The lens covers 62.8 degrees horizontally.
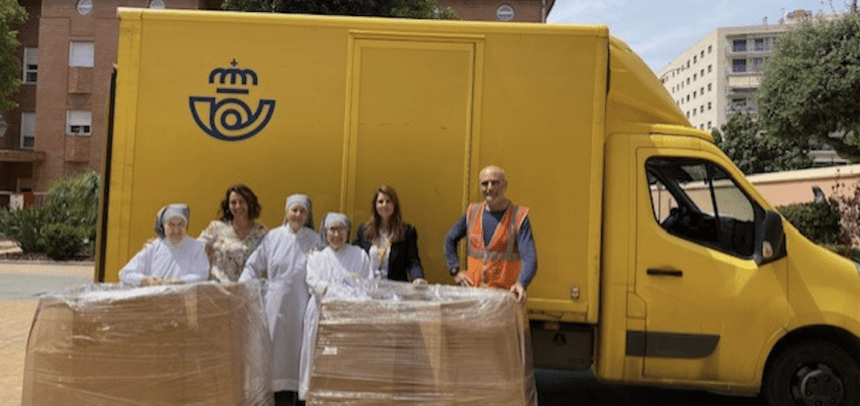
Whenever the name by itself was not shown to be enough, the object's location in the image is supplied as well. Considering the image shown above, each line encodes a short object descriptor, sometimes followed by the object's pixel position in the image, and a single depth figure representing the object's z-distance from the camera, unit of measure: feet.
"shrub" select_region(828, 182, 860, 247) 66.74
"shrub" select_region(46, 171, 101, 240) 59.72
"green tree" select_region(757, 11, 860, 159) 73.26
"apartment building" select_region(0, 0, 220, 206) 107.24
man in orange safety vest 14.84
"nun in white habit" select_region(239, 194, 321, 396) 15.52
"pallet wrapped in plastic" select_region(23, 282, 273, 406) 11.25
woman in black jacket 15.33
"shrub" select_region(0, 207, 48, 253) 59.00
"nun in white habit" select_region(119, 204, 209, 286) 14.65
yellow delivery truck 16.15
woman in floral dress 15.81
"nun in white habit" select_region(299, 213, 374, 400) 14.71
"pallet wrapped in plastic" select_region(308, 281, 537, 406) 11.55
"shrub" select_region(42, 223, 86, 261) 57.16
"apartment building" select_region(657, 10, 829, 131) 309.01
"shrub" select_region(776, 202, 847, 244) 66.06
